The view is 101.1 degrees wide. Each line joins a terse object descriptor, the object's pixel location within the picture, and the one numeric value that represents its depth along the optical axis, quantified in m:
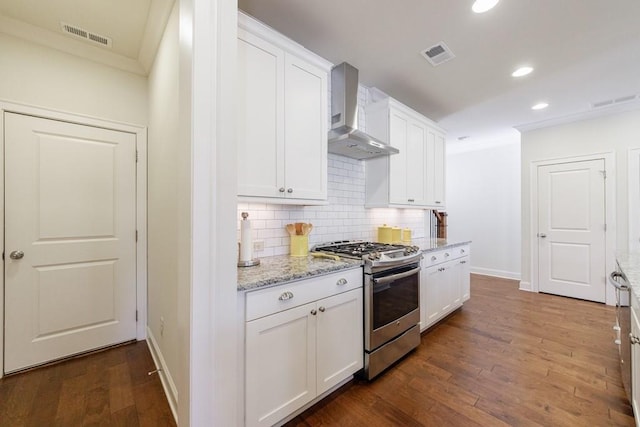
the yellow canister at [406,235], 3.23
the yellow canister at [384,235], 3.03
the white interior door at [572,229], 3.78
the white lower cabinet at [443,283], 2.69
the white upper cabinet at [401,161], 2.92
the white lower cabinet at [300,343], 1.40
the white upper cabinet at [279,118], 1.73
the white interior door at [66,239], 2.08
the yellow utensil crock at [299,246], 2.22
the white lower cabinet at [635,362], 1.33
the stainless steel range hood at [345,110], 2.45
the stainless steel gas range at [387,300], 1.96
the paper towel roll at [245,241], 1.81
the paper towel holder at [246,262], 1.78
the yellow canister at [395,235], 3.04
